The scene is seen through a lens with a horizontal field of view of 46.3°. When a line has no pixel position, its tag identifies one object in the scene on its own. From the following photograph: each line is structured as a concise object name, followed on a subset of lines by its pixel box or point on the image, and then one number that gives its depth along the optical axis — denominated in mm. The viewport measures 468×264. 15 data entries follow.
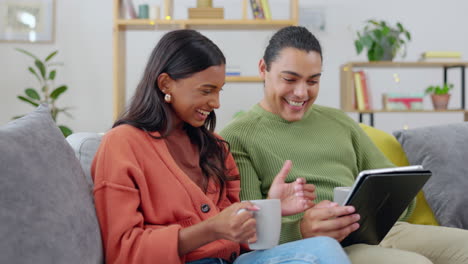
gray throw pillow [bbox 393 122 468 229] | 1874
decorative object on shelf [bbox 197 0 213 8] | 3947
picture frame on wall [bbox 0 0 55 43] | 4383
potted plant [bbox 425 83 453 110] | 3889
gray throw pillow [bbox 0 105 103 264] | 883
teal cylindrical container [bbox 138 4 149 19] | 3932
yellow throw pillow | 1945
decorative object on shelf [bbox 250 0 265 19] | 3977
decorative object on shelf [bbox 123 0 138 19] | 3932
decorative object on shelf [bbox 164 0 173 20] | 3955
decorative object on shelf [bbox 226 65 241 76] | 3990
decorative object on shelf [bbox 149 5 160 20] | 3914
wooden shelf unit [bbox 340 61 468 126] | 3859
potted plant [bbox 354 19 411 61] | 3787
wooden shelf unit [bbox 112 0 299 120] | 3912
